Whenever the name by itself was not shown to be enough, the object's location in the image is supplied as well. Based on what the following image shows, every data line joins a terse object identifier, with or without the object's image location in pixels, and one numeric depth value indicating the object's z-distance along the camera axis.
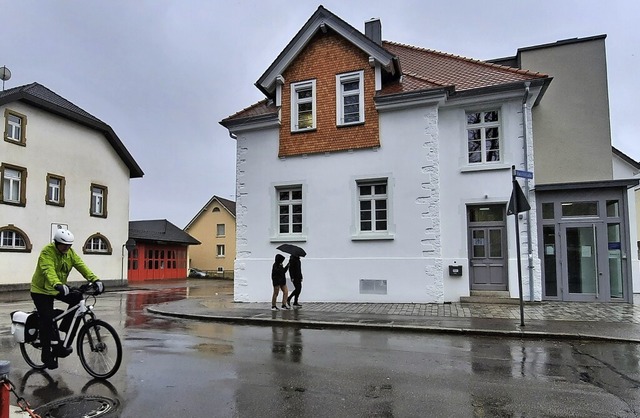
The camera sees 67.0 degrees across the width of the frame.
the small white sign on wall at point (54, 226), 25.59
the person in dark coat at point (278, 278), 13.25
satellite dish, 27.99
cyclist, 5.95
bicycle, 5.93
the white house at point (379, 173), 14.32
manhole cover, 4.59
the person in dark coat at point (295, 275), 13.75
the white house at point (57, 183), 23.53
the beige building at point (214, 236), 49.03
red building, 36.19
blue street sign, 10.65
